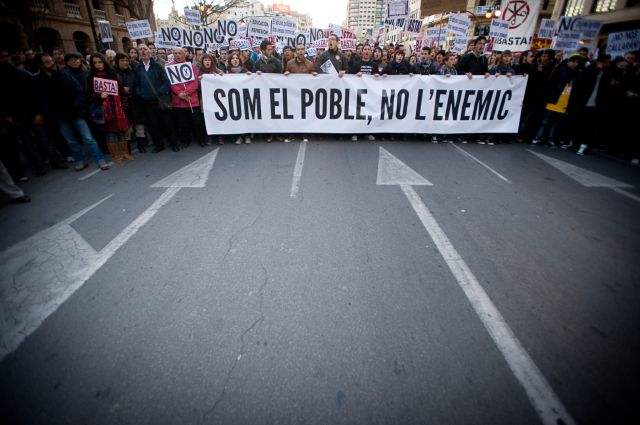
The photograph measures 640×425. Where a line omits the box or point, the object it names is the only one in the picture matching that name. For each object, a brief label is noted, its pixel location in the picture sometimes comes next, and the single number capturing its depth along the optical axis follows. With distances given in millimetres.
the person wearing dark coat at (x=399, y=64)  7961
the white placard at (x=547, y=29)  10234
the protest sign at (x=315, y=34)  12797
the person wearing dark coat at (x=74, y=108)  5539
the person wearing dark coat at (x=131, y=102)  6508
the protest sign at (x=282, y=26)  10734
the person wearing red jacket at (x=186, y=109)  6789
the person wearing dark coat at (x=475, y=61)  7688
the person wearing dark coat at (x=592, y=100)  7156
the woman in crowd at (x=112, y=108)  5754
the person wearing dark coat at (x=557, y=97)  7266
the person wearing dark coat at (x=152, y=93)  6547
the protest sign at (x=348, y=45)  9539
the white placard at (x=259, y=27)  10555
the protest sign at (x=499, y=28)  9508
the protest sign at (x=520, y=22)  9717
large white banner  7098
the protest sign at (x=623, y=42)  7839
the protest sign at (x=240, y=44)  8789
